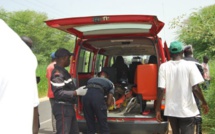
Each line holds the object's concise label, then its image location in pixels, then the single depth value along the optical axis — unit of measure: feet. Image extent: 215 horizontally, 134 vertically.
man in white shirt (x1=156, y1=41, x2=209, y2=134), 12.89
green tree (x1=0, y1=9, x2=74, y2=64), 161.37
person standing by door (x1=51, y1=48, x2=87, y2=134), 14.52
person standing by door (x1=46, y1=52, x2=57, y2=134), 19.85
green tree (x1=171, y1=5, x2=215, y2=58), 33.39
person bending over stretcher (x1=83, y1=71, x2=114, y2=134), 16.62
